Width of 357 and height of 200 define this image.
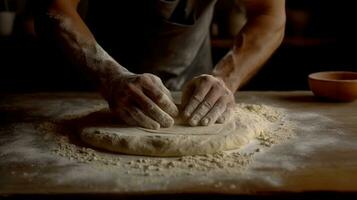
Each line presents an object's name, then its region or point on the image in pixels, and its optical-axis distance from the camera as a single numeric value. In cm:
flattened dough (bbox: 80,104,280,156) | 130
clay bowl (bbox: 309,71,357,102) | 181
